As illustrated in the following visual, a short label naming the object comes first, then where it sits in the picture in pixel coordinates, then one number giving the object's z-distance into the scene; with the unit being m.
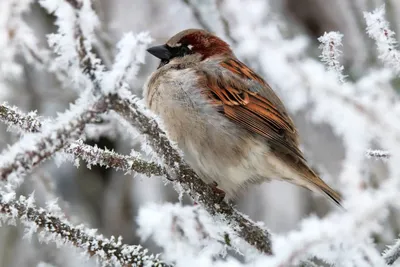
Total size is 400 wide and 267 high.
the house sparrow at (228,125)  3.28
